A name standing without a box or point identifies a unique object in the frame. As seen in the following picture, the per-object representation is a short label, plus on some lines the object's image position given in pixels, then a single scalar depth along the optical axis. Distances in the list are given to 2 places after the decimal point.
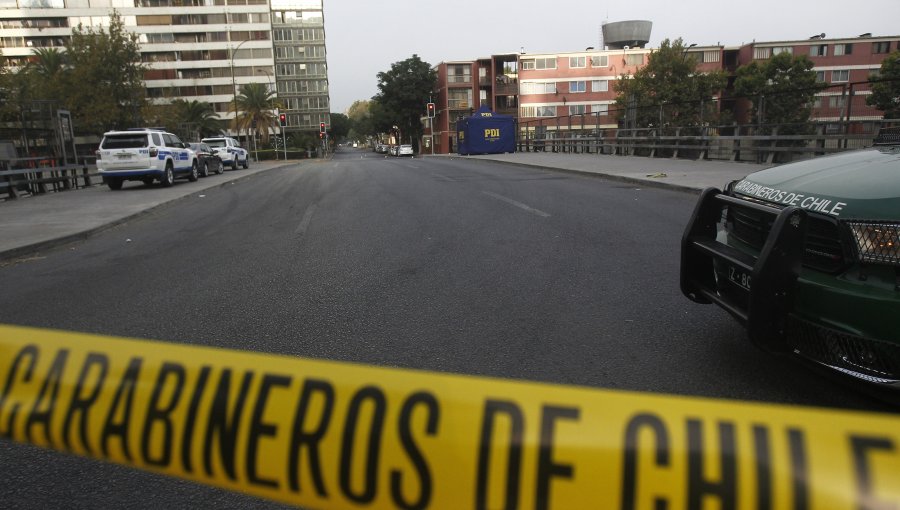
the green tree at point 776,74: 53.25
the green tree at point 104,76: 38.97
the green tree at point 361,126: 139.11
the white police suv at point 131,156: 17.53
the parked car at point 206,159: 24.24
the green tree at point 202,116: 65.25
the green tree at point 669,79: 46.31
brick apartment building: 67.62
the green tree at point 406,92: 82.75
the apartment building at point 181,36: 82.12
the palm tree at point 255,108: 73.50
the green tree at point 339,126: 133.00
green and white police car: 2.47
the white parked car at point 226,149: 30.57
